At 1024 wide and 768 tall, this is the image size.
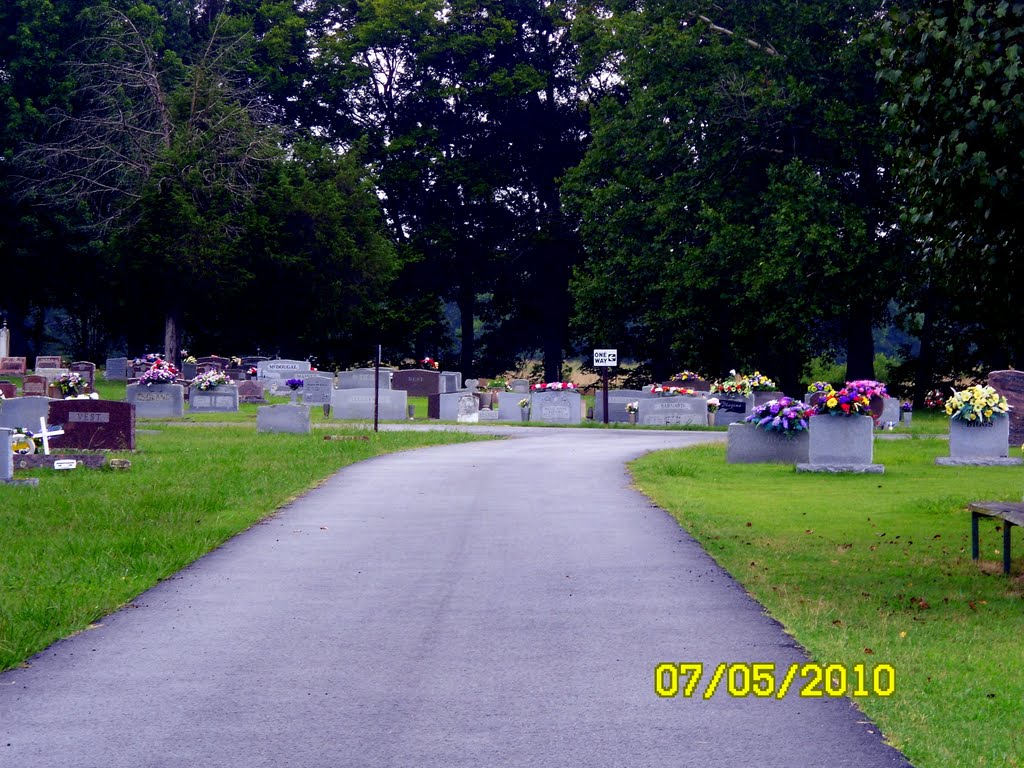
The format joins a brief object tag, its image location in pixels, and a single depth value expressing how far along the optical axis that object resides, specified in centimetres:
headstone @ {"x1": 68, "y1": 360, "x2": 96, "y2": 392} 4909
